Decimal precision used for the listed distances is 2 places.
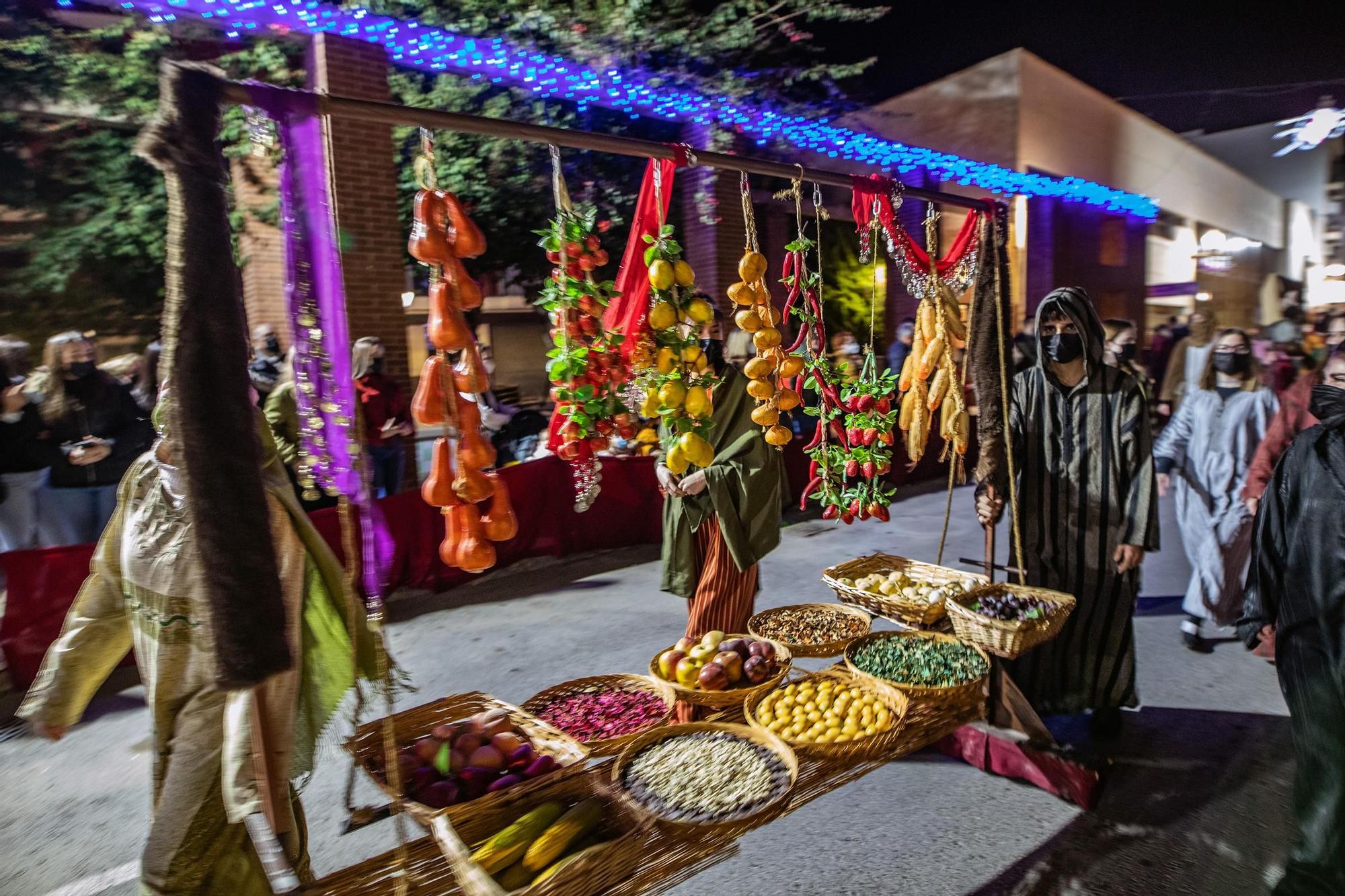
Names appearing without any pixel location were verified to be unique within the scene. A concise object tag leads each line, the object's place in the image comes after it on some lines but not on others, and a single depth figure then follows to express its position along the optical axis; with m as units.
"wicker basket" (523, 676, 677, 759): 2.76
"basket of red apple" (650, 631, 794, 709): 2.75
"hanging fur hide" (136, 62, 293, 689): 1.60
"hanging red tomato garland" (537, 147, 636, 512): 2.28
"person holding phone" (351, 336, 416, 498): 6.54
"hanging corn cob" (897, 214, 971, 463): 3.41
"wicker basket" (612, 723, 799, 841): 2.07
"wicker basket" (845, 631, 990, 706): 2.80
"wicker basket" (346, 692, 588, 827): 2.01
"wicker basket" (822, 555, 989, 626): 3.33
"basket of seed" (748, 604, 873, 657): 3.26
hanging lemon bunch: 2.37
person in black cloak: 2.36
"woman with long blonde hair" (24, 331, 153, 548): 5.43
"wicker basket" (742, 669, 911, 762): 2.43
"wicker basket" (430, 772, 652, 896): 1.80
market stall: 1.84
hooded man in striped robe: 3.47
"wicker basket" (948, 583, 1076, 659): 2.88
